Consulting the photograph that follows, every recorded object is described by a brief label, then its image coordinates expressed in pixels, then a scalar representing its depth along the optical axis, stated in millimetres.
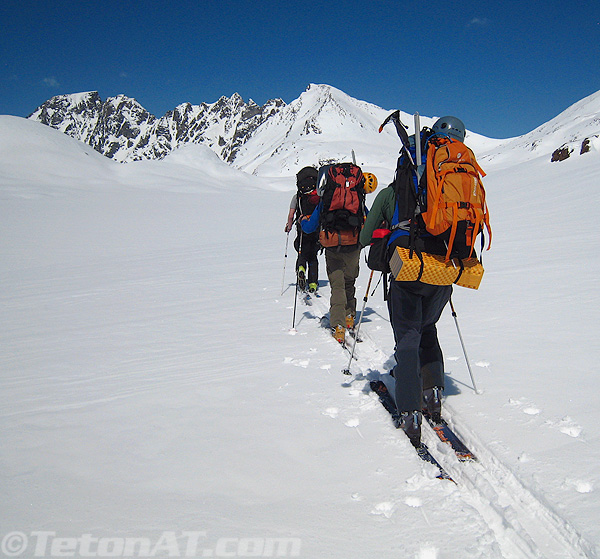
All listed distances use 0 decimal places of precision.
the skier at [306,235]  6645
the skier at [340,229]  5184
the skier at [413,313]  3072
